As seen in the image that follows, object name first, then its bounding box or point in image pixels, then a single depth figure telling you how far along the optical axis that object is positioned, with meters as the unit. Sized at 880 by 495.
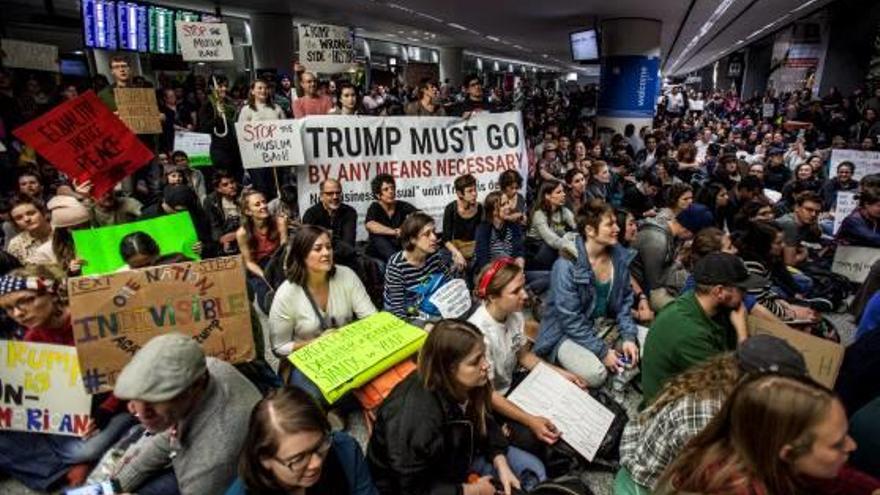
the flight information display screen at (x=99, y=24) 10.77
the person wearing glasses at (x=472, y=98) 7.36
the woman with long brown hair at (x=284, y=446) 1.69
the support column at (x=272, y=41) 16.66
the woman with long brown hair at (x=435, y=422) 2.17
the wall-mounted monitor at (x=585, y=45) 14.43
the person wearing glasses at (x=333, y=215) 5.15
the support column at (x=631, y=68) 13.88
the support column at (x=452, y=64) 28.31
